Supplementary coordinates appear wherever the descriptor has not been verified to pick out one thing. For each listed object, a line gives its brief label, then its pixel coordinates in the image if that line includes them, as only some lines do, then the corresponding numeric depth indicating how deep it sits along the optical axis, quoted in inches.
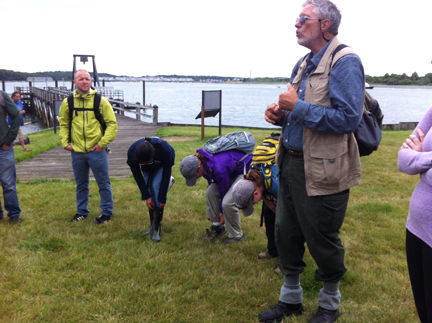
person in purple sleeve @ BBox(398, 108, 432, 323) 79.9
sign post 505.7
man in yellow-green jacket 200.4
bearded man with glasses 91.4
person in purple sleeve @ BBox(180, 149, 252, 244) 169.6
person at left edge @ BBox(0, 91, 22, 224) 198.1
